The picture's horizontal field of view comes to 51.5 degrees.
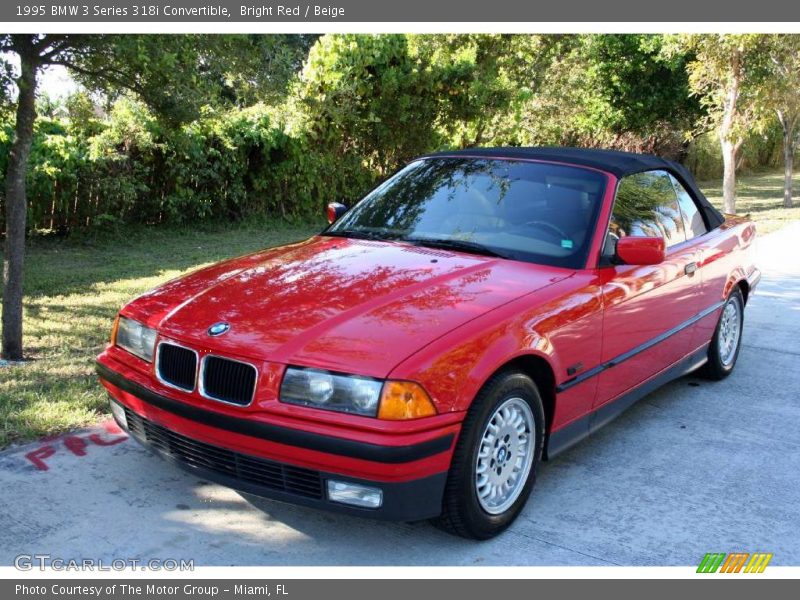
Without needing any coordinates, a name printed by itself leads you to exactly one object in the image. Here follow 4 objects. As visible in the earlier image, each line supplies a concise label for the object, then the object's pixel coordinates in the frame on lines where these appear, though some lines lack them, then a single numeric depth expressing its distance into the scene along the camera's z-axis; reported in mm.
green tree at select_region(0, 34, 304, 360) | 5703
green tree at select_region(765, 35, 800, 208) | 15570
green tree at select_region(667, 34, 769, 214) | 15570
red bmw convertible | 3109
